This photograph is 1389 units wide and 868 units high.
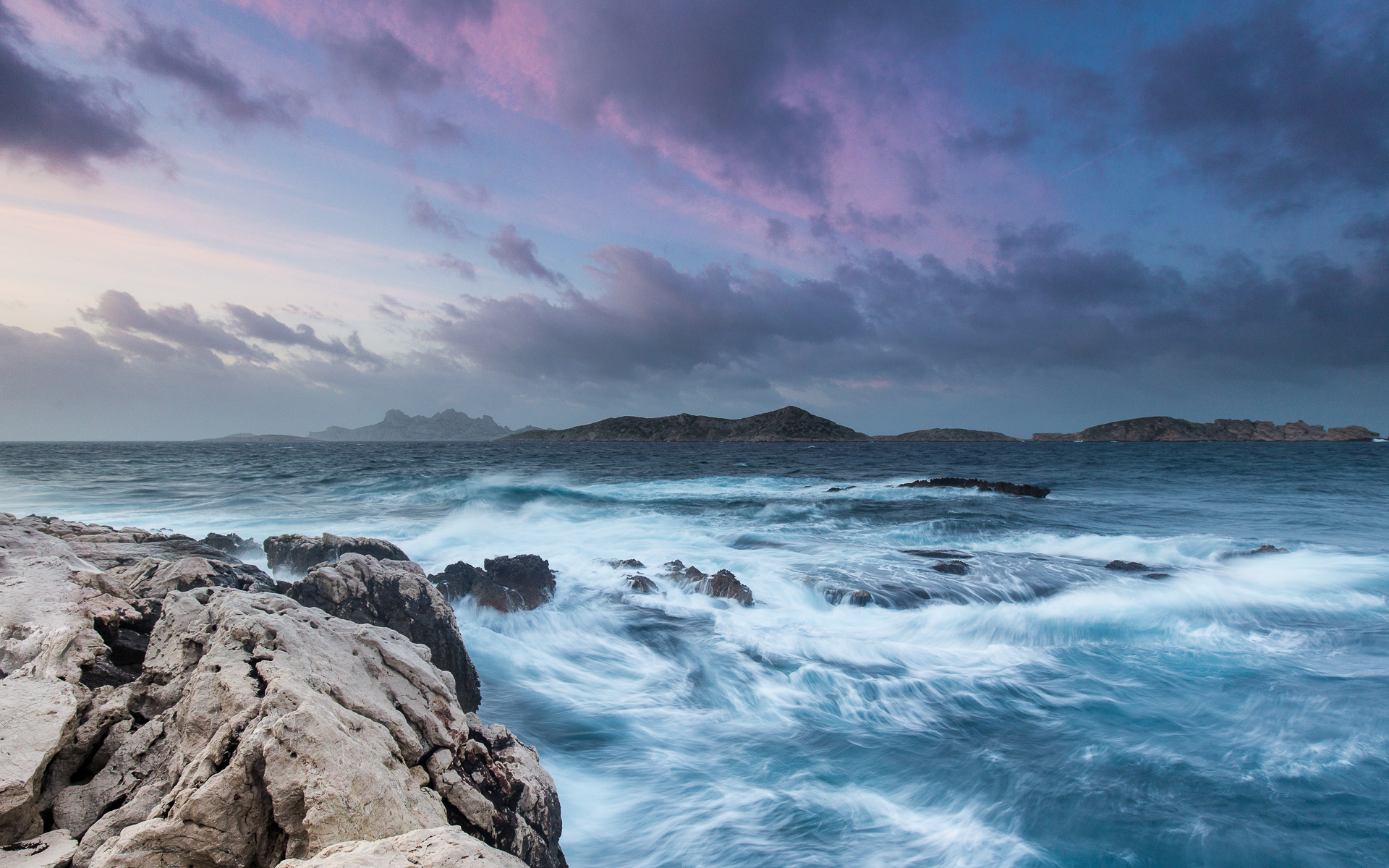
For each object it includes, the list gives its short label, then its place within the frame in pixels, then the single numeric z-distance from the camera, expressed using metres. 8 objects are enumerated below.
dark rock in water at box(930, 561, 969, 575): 13.79
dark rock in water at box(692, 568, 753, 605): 11.63
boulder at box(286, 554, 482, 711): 6.42
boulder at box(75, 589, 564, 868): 2.53
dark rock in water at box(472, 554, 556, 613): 10.55
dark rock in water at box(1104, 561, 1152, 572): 14.05
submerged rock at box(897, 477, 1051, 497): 28.95
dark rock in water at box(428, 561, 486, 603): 10.59
